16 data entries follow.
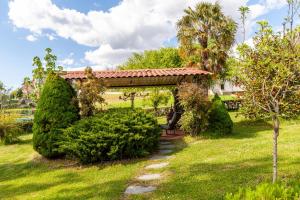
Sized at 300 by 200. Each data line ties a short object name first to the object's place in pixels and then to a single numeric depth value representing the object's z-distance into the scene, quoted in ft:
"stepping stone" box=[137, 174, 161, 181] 18.69
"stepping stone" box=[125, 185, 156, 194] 16.53
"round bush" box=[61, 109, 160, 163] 22.86
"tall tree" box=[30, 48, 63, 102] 41.92
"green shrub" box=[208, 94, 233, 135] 31.89
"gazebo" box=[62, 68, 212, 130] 30.86
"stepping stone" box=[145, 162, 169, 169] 21.40
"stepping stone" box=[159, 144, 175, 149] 28.30
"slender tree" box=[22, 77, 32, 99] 47.24
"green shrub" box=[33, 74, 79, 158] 25.93
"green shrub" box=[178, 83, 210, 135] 30.40
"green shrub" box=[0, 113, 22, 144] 41.40
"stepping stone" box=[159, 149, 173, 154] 26.18
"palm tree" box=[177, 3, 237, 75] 59.52
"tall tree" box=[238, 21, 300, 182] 12.55
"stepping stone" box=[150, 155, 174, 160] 24.08
